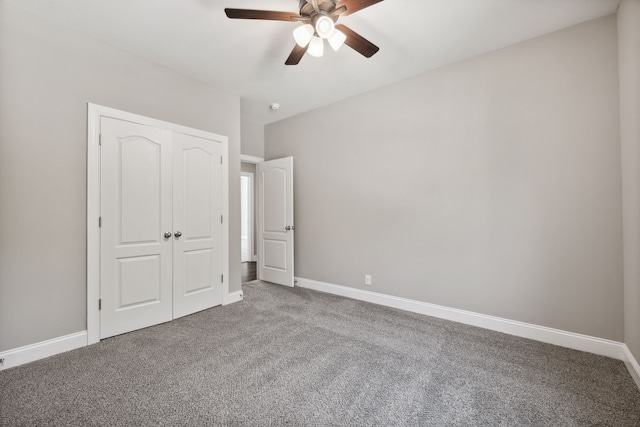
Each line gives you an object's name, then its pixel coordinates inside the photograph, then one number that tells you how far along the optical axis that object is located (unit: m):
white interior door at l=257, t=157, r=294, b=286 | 4.34
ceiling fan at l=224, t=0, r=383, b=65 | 1.84
